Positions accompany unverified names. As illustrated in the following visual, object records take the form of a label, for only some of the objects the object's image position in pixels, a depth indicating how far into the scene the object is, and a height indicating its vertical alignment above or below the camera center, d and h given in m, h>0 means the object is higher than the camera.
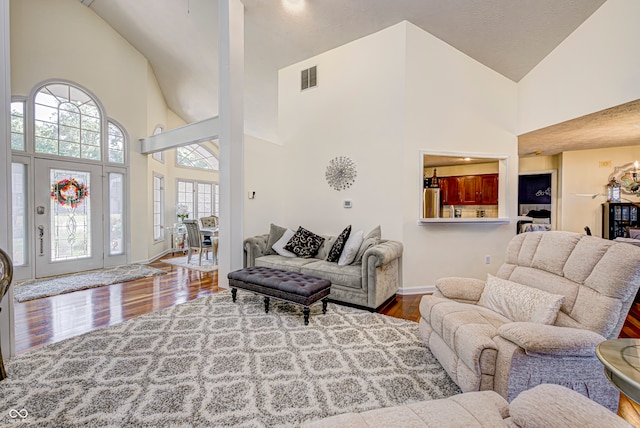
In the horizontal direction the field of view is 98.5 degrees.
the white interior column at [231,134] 4.01 +1.10
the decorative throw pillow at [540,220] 6.50 -0.23
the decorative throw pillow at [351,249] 3.59 -0.53
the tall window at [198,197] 8.15 +0.35
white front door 4.63 -0.17
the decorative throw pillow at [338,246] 3.81 -0.52
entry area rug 3.83 -1.17
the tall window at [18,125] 4.36 +1.31
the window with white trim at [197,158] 8.15 +1.59
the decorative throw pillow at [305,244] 4.16 -0.53
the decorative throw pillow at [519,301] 1.70 -0.63
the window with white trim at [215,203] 9.20 +0.19
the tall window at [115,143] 5.55 +1.32
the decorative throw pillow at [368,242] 3.59 -0.43
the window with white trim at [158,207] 6.93 +0.03
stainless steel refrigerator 4.36 +0.14
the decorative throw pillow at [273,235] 4.45 -0.43
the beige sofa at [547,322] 1.46 -0.68
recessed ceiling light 3.76 +2.82
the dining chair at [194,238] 5.75 -0.62
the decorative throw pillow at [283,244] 4.27 -0.56
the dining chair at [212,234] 5.71 -0.49
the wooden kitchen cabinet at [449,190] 5.94 +0.43
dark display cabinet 5.15 -0.14
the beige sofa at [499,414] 0.91 -0.77
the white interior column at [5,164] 2.20 +0.35
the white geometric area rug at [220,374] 1.61 -1.19
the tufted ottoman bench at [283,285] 2.82 -0.83
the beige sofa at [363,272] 3.15 -0.79
